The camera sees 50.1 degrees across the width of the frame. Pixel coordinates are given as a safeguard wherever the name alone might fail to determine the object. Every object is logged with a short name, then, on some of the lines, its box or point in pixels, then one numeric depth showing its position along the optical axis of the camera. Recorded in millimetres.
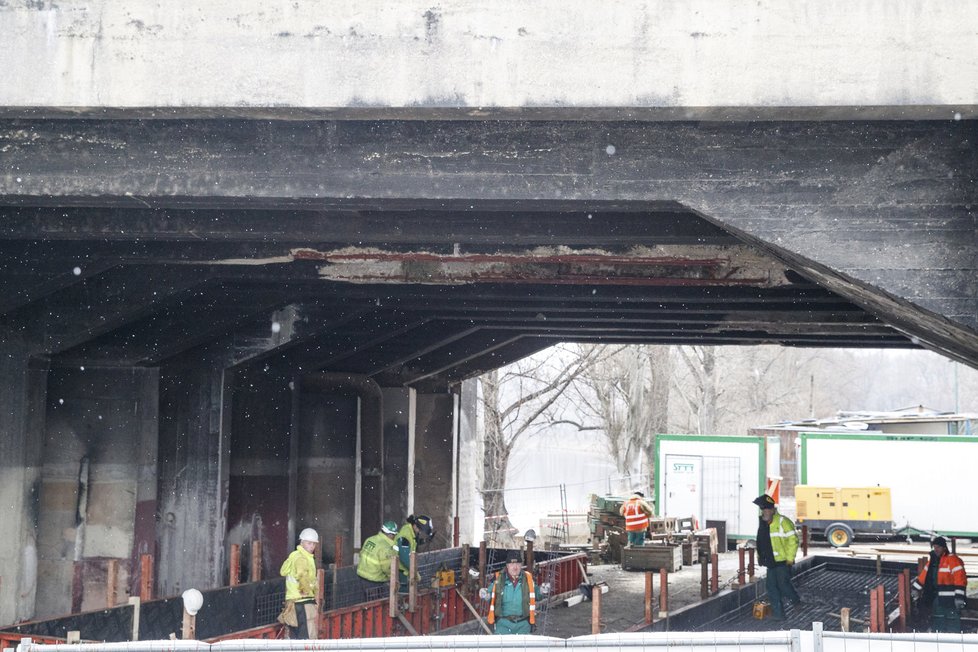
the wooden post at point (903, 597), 15320
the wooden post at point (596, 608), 11874
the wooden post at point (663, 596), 15188
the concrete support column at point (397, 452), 26406
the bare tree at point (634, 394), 46281
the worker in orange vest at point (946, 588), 15852
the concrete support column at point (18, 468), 14156
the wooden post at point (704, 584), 18469
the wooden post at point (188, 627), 10961
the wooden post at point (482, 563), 18469
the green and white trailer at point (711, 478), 31656
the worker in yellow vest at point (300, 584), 13156
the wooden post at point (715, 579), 18984
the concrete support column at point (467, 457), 29609
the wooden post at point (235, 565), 15875
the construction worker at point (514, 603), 13359
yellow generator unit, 30859
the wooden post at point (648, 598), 14984
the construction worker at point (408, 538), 16859
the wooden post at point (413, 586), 15969
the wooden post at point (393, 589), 15172
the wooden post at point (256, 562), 16516
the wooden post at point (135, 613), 12560
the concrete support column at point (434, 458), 28031
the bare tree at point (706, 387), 53344
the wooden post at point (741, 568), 19297
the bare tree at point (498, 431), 40125
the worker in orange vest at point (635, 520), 25594
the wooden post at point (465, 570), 18312
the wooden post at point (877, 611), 12742
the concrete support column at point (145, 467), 16984
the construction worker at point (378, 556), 16078
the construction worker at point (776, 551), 17469
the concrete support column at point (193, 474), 17641
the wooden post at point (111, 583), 14211
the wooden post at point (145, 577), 13820
